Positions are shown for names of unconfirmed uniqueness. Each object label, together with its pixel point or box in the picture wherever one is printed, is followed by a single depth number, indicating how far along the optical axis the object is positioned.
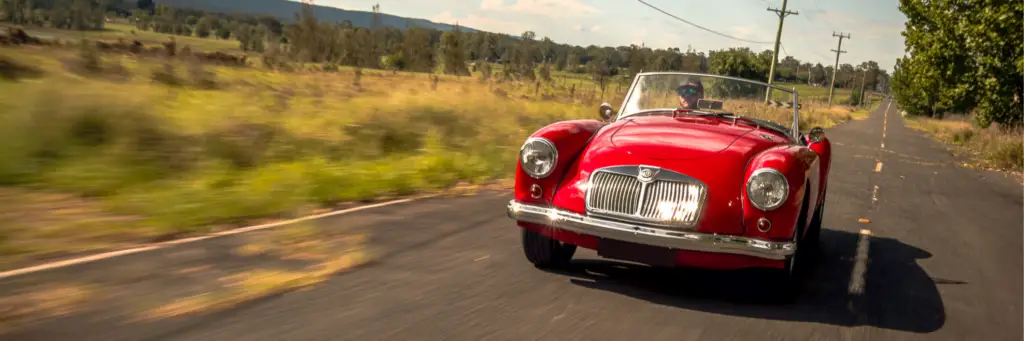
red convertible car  4.09
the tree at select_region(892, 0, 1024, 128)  21.41
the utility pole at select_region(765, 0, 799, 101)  40.56
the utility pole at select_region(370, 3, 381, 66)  36.38
